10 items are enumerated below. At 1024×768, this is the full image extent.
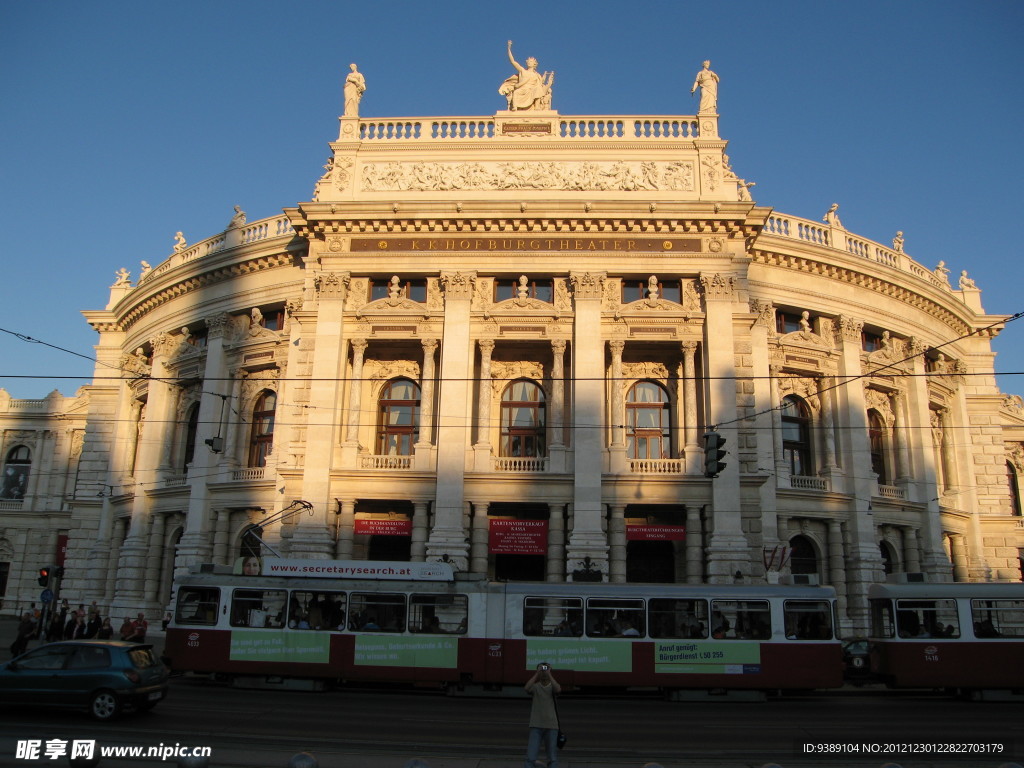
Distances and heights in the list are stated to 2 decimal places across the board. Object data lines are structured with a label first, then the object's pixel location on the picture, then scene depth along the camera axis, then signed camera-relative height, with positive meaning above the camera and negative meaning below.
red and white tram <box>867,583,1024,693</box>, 20.69 -0.57
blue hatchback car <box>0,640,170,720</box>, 13.98 -1.56
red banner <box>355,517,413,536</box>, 30.45 +2.61
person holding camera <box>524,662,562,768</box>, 10.36 -1.56
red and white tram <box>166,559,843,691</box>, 19.97 -0.77
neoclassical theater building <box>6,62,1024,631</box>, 30.23 +9.31
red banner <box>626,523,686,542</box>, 29.67 +2.65
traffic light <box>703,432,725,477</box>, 20.91 +3.97
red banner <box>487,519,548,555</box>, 29.73 +2.32
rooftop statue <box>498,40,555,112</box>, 35.09 +22.24
